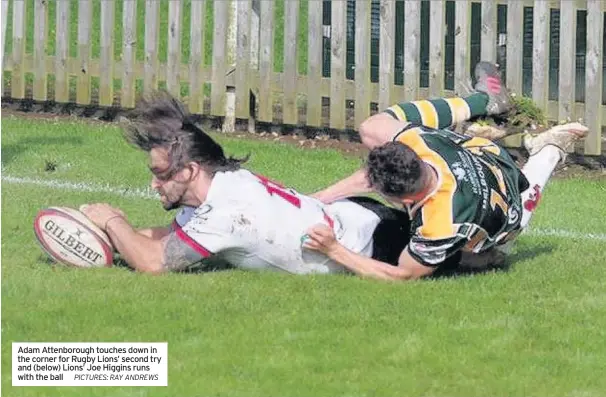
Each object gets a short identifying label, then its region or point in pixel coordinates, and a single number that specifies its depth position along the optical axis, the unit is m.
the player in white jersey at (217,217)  16.64
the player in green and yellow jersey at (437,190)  16.33
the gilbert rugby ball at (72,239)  17.11
